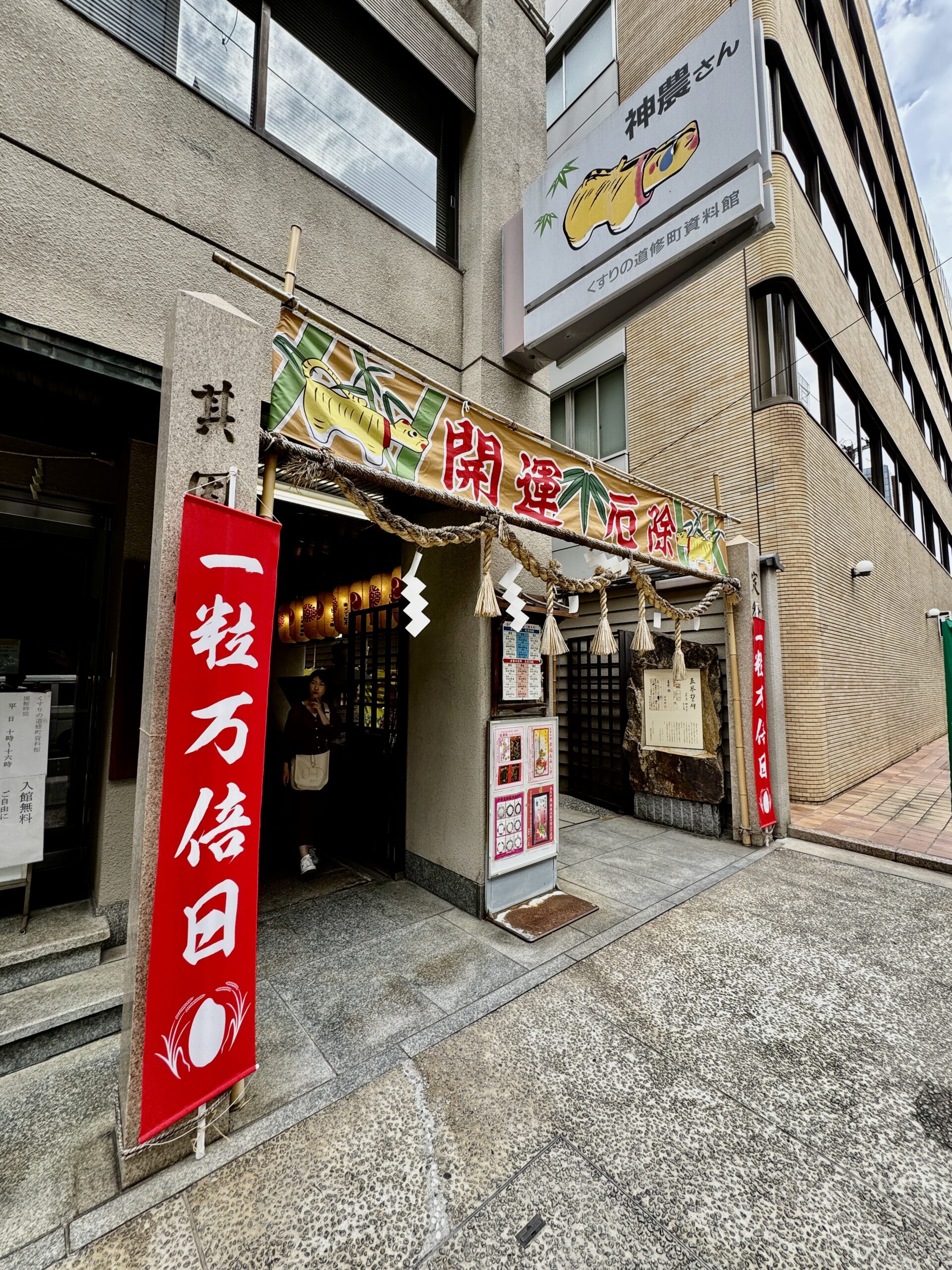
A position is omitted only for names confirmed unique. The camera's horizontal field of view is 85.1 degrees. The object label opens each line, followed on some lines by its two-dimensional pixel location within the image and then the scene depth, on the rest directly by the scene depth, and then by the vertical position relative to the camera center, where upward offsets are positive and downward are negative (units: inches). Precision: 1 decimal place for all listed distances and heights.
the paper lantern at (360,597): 258.2 +41.5
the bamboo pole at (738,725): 287.7 -25.3
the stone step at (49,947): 134.5 -71.4
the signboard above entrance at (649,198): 161.5 +168.0
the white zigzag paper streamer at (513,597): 174.4 +28.0
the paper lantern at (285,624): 336.2 +35.8
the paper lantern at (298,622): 319.3 +35.9
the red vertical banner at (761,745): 288.4 -35.9
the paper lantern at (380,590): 245.8 +42.4
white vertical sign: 141.9 -26.8
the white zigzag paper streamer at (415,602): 142.6 +21.4
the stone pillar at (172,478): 93.3 +40.4
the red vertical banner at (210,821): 93.0 -26.8
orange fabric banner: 123.5 +70.2
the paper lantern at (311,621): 304.5 +34.8
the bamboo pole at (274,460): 117.6 +50.3
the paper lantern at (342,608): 275.0 +38.2
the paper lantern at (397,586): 232.8 +42.1
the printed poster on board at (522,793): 195.8 -44.6
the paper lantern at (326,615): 289.6 +36.2
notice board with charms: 202.7 +6.1
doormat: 182.7 -88.0
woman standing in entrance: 237.8 -28.4
